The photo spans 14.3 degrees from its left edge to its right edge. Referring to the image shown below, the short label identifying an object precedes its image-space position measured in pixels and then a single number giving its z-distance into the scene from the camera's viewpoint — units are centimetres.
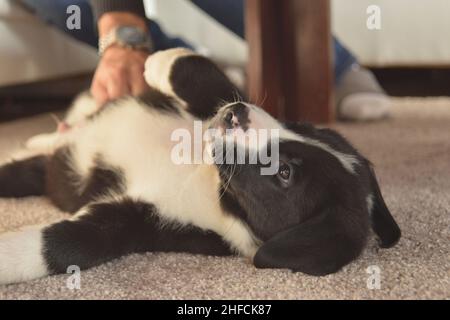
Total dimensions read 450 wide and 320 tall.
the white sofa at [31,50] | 236
